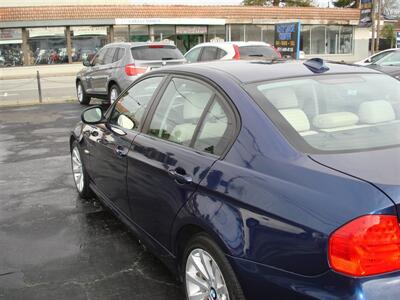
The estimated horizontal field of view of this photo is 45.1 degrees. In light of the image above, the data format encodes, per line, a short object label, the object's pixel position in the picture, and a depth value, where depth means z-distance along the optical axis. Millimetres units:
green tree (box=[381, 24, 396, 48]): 50094
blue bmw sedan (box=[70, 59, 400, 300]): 1967
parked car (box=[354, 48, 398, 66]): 13867
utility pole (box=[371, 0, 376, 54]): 25450
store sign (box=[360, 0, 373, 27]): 25938
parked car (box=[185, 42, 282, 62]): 12469
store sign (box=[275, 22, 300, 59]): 18828
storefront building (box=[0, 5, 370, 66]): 30172
